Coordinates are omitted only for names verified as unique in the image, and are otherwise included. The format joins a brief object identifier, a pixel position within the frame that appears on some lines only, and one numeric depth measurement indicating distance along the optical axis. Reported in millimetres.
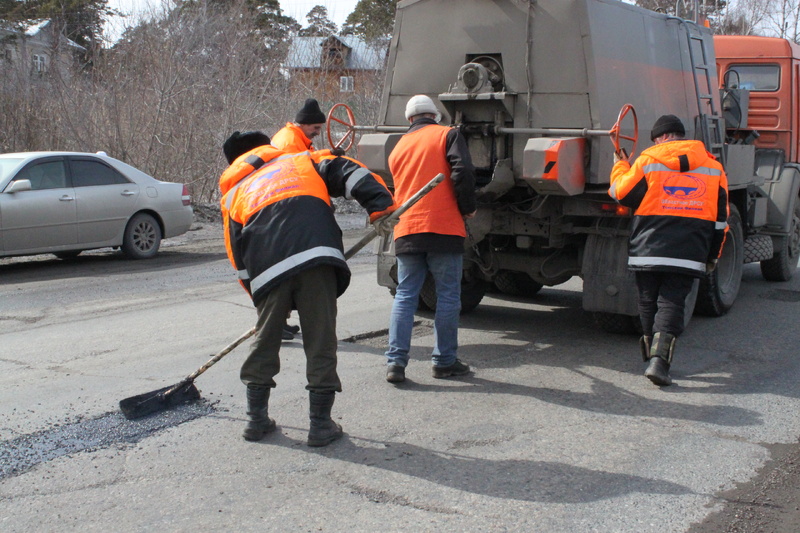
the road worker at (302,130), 6441
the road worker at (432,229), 5258
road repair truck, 6023
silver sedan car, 9672
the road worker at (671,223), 5344
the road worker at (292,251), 4051
